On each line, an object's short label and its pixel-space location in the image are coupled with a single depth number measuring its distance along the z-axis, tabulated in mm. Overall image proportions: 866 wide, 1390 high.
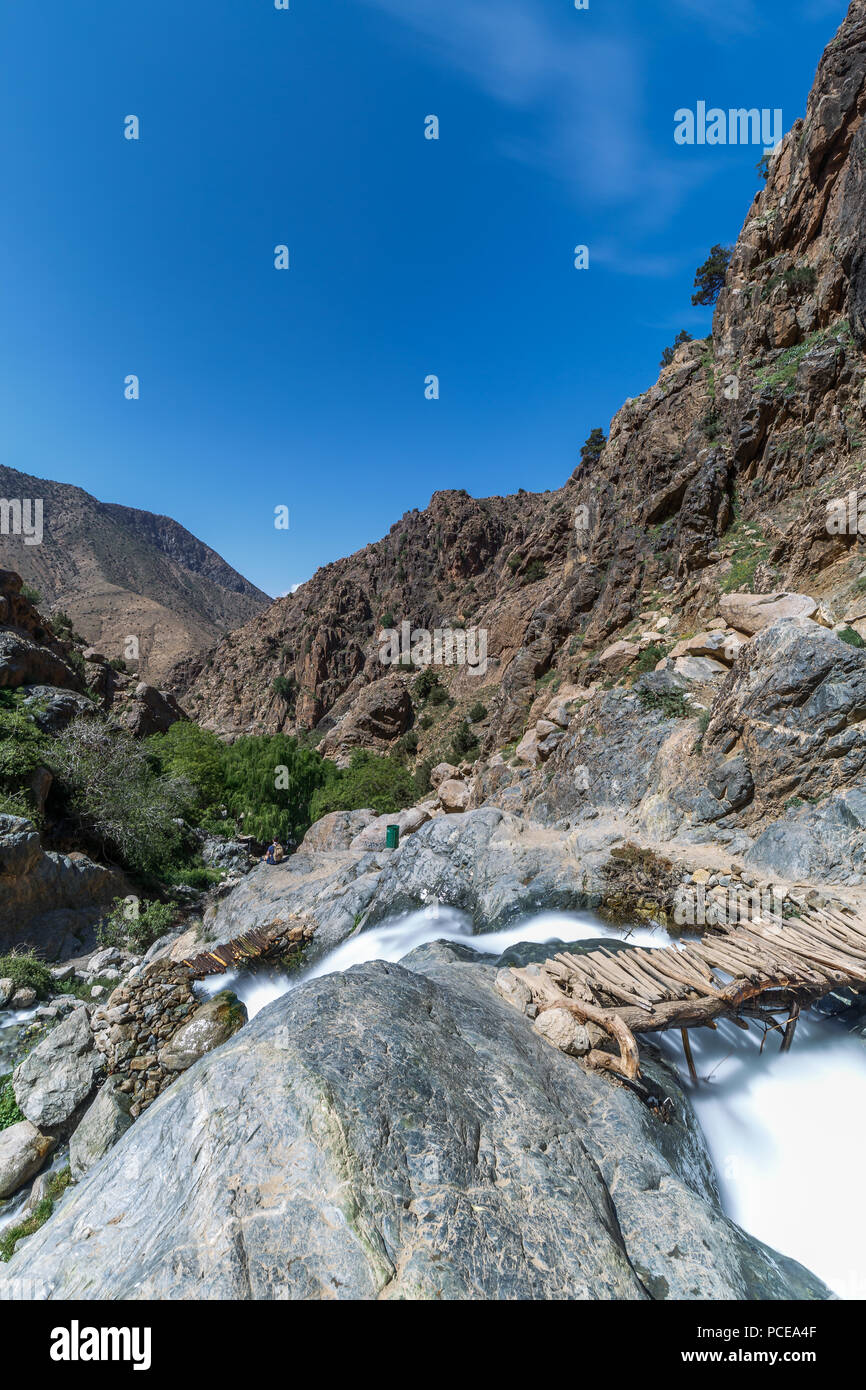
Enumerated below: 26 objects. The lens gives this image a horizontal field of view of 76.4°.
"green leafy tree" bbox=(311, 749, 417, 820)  30016
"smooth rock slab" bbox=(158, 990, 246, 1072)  7371
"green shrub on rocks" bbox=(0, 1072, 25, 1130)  7018
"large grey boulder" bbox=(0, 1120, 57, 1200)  6137
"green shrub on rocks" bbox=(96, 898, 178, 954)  14016
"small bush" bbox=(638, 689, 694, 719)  14273
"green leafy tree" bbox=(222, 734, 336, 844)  28062
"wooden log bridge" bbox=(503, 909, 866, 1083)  5199
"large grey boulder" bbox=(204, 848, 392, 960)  11320
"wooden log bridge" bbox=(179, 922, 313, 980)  9781
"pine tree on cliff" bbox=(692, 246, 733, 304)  35219
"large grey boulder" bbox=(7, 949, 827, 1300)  2586
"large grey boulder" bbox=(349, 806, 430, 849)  19422
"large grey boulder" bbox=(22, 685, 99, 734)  22391
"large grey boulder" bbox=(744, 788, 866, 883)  8445
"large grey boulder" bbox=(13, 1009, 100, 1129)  6758
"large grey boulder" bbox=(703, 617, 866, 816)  9648
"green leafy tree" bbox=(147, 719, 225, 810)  27719
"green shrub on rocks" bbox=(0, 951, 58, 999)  11016
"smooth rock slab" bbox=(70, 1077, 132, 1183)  6164
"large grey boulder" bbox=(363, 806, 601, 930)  9898
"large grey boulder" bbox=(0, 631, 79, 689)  23344
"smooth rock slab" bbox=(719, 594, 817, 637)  14537
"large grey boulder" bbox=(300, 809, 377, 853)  21984
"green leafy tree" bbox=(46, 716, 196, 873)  18453
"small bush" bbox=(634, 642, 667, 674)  20098
